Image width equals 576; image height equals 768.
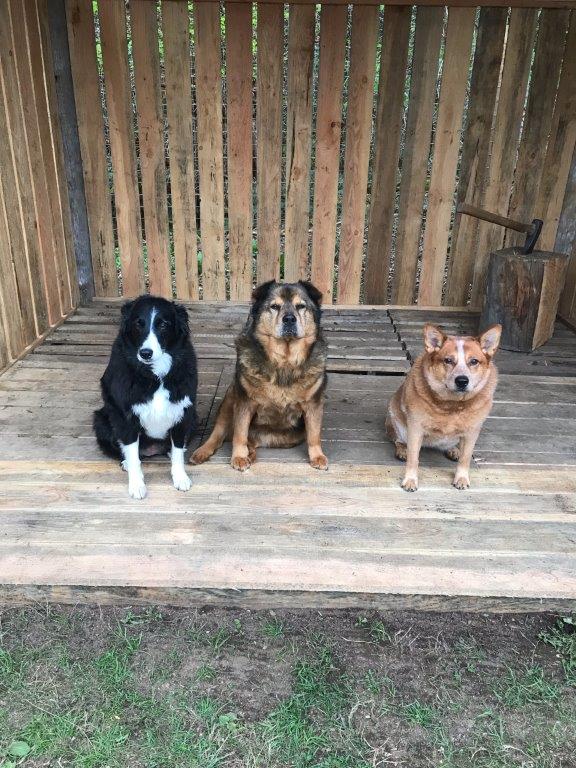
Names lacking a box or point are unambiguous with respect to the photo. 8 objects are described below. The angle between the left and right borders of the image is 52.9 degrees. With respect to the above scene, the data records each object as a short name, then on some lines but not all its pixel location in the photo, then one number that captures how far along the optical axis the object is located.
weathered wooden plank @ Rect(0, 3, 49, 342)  4.05
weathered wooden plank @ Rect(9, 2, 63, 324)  4.28
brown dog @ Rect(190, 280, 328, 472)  2.89
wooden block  4.66
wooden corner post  4.82
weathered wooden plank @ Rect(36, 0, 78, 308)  4.75
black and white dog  2.58
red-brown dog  2.67
